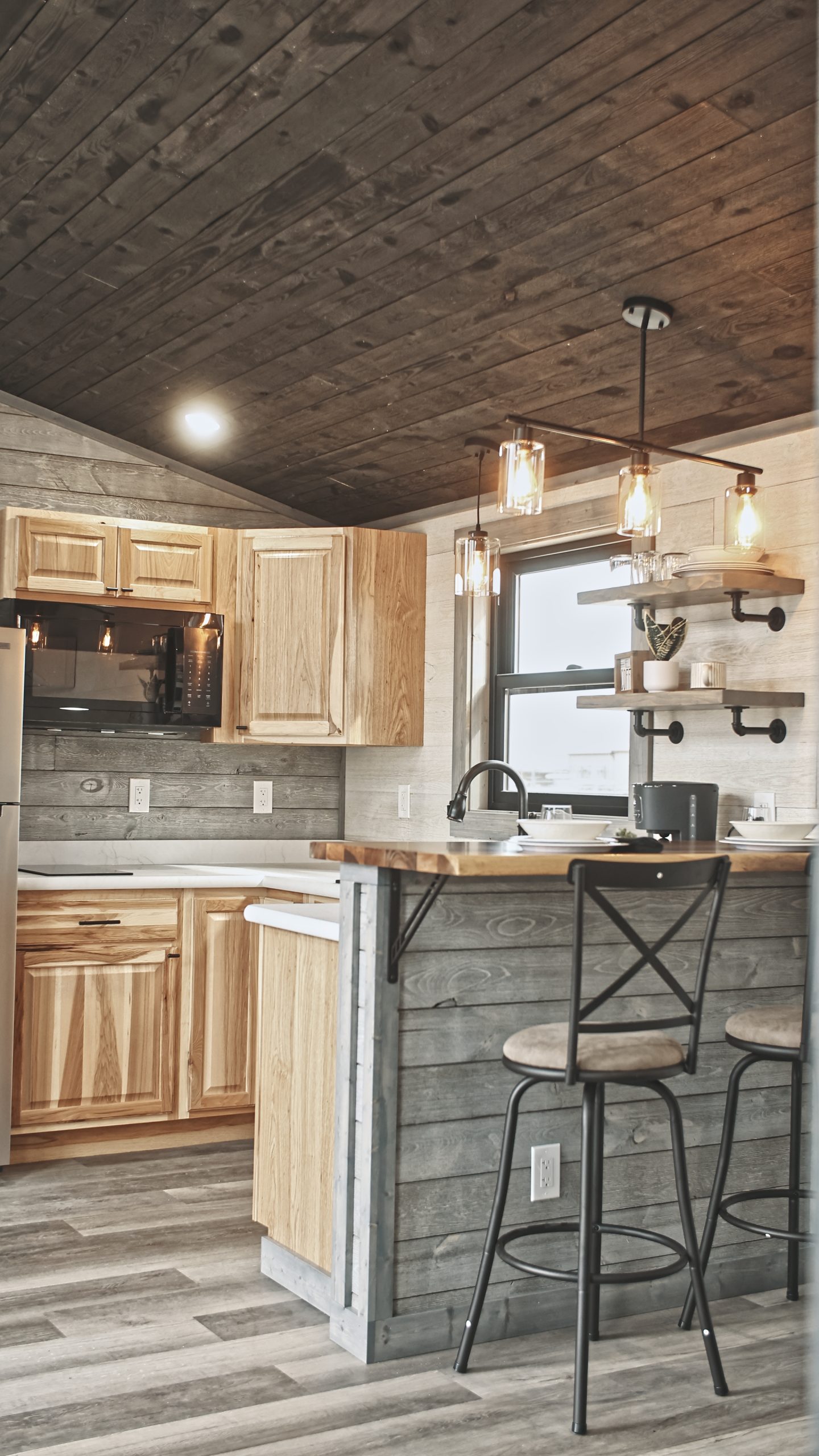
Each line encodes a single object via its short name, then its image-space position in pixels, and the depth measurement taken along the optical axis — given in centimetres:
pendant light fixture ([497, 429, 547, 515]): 286
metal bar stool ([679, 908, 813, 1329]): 268
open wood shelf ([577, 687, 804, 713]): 332
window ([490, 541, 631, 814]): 421
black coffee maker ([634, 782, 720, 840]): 344
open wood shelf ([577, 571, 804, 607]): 329
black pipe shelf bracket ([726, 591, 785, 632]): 341
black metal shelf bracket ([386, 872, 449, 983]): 262
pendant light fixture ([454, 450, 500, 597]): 373
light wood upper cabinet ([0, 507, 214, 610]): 446
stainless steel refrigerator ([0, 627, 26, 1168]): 397
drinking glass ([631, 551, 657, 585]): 318
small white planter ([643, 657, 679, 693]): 358
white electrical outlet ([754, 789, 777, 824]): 338
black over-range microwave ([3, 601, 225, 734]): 441
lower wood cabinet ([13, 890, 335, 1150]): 412
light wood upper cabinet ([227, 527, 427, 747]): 471
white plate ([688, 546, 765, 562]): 330
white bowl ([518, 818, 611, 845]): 284
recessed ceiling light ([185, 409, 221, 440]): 449
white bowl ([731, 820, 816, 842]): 296
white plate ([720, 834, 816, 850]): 287
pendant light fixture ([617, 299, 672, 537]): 290
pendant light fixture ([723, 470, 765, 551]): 326
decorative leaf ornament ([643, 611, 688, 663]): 363
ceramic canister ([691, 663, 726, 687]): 342
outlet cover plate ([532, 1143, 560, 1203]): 282
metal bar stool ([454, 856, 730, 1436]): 234
